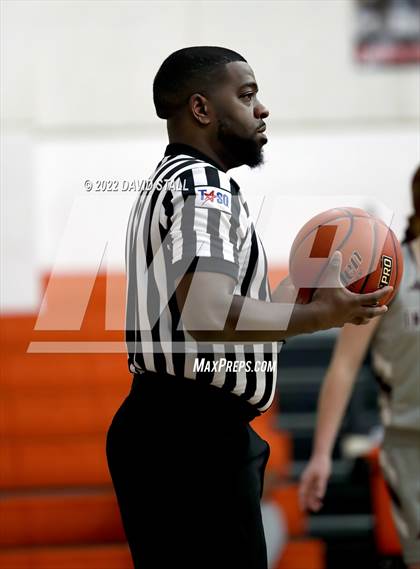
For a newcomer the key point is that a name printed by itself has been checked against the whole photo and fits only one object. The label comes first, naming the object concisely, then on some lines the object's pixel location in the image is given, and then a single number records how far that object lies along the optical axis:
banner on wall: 12.16
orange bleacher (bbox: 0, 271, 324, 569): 8.27
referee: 3.67
